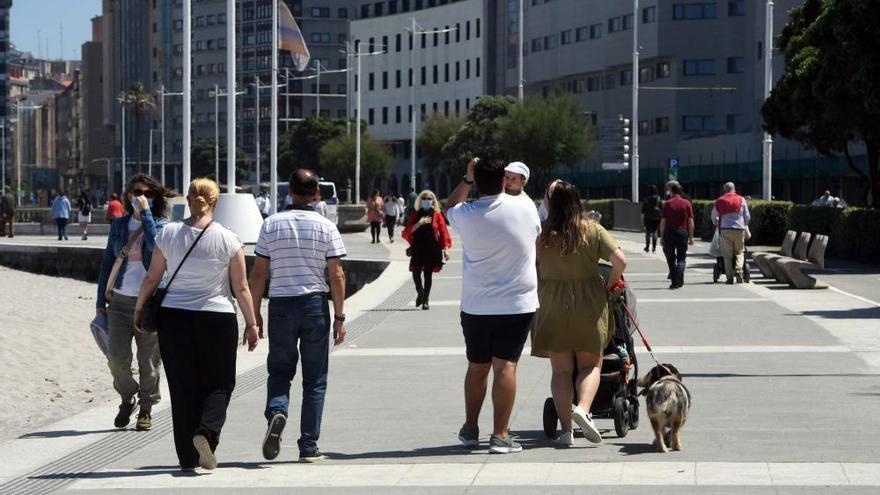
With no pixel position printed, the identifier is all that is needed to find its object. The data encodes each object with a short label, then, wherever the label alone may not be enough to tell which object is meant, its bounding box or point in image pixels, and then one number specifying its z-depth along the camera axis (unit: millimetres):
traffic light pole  74812
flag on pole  58750
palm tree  173500
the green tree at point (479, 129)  116062
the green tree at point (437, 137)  126062
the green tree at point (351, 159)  134250
